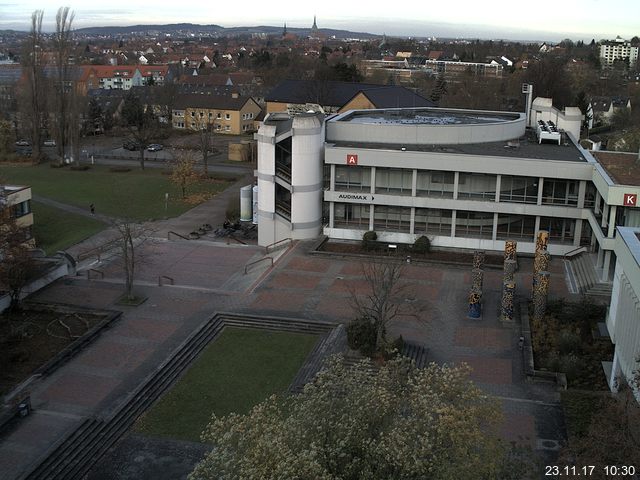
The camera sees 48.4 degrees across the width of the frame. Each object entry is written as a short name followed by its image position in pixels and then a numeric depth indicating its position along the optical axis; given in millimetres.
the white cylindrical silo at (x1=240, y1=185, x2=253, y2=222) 48094
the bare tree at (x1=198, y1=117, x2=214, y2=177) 65250
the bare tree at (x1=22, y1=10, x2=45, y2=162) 73688
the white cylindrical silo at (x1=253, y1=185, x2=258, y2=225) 47375
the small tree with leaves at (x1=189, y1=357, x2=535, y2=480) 12930
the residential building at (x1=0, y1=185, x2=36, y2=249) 39916
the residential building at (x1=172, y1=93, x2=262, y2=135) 93188
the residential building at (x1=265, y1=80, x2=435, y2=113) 83125
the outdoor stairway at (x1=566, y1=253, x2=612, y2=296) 34375
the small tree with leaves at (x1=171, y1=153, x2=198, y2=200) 56750
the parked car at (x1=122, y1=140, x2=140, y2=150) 79575
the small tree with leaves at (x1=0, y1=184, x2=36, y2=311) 30906
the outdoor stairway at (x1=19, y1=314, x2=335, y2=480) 21172
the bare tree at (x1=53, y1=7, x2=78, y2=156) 72625
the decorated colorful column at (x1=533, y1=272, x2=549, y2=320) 31141
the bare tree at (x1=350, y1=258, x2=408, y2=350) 28062
